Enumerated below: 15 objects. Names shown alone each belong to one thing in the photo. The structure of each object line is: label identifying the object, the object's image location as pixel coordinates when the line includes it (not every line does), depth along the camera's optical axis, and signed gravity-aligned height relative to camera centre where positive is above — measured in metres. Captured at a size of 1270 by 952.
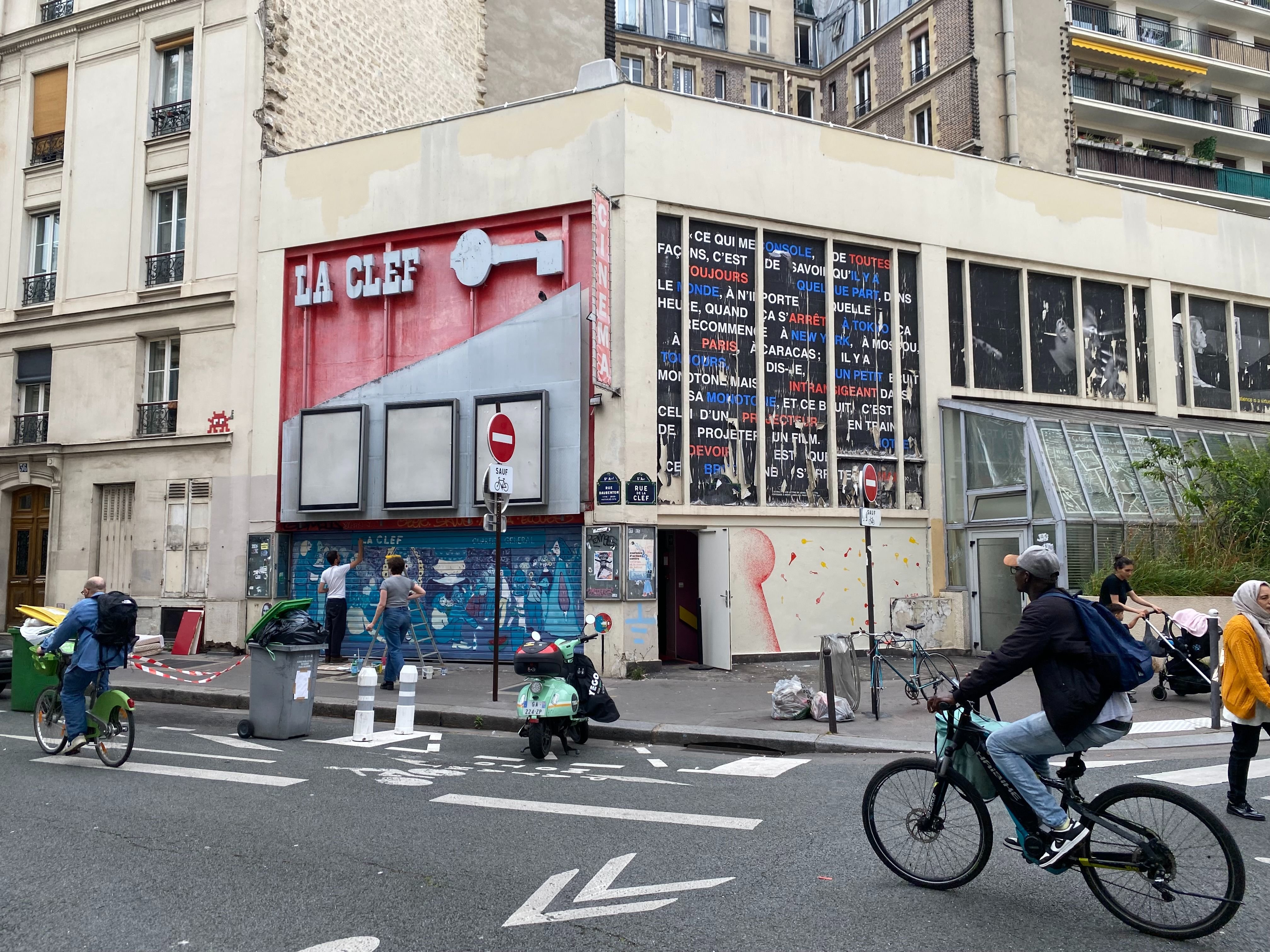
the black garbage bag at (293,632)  9.83 -0.68
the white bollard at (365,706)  9.49 -1.38
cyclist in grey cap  4.41 -0.64
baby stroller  11.36 -1.13
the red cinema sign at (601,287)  14.36 +4.04
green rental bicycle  8.20 -1.35
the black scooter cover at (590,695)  9.01 -1.21
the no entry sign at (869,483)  10.91 +0.86
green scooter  8.60 -1.16
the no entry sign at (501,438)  11.33 +1.44
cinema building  14.94 +2.92
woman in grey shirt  12.56 -0.61
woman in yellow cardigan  6.23 -0.84
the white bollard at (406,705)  9.95 -1.44
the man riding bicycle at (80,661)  8.26 -0.81
